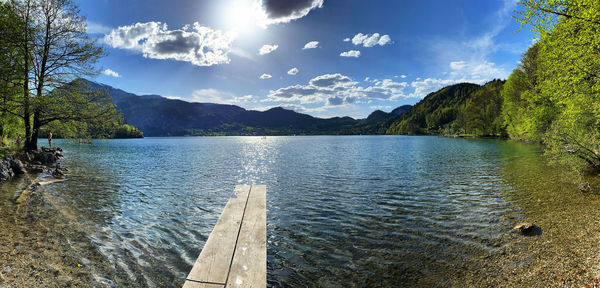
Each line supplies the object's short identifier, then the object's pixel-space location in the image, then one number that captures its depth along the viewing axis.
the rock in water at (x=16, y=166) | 22.66
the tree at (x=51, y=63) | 27.88
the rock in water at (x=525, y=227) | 10.30
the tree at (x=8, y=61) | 25.95
